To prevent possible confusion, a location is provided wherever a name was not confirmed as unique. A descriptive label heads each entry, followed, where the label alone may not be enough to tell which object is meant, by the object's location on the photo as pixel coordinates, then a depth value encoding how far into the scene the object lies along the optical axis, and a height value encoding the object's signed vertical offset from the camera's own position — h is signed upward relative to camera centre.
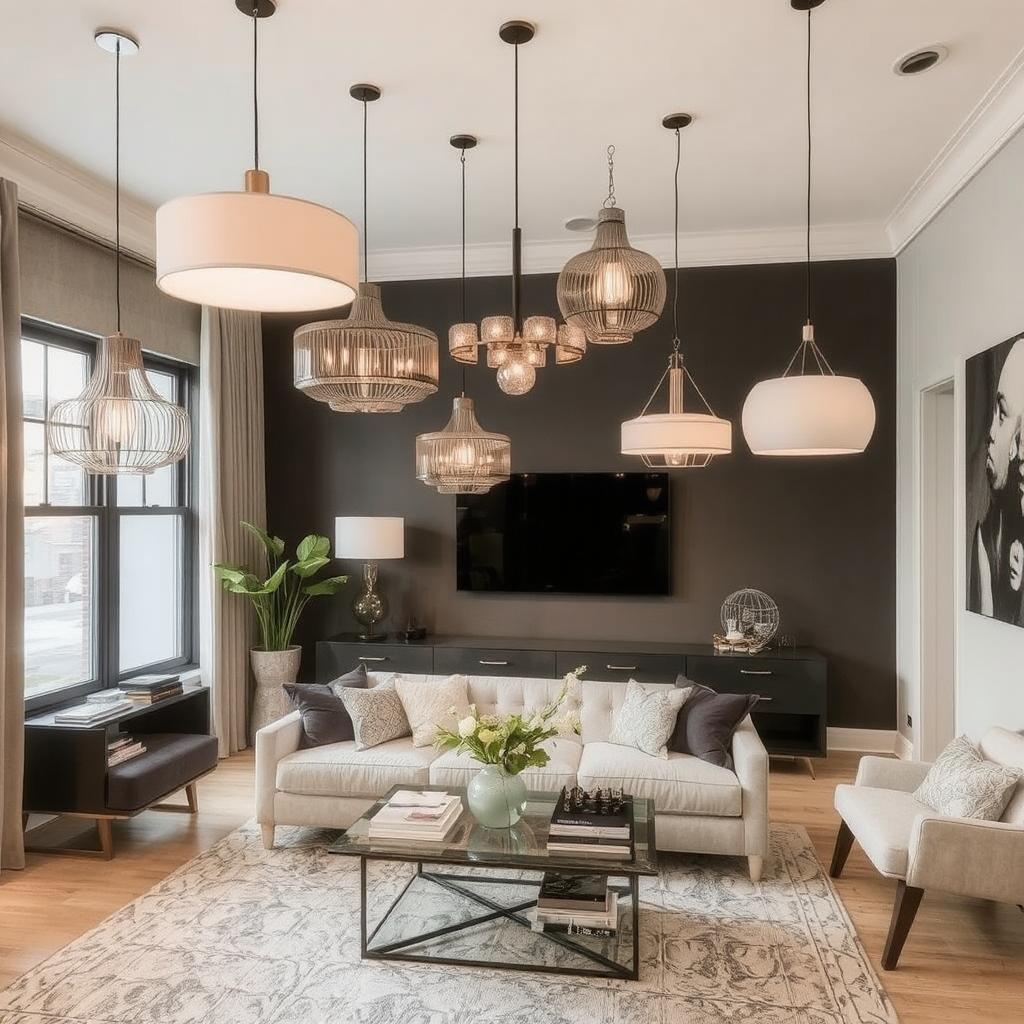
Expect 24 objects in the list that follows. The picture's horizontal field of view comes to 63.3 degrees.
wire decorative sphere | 5.24 -0.66
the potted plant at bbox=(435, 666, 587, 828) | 3.01 -0.89
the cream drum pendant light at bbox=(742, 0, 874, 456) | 2.13 +0.25
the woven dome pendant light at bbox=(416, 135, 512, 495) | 3.04 +0.22
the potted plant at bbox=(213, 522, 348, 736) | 5.34 -0.72
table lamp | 5.31 -0.16
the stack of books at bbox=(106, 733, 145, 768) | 3.86 -1.11
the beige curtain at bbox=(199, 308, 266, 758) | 5.26 +0.16
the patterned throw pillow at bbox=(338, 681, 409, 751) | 3.97 -0.98
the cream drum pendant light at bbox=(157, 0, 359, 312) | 1.43 +0.49
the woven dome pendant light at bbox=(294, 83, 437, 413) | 2.23 +0.43
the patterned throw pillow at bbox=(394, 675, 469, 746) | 4.00 -0.94
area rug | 2.54 -1.52
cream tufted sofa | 3.47 -1.16
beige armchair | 2.67 -1.15
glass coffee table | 2.75 -1.49
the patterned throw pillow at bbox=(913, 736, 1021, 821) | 2.84 -0.99
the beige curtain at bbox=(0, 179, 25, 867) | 3.57 -0.13
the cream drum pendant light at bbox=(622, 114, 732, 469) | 2.75 +0.26
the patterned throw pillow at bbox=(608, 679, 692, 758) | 3.78 -0.97
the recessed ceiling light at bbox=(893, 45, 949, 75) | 3.15 +1.73
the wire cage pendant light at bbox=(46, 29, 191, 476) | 2.79 +0.36
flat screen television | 5.48 -0.16
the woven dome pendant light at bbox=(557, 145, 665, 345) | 2.45 +0.68
